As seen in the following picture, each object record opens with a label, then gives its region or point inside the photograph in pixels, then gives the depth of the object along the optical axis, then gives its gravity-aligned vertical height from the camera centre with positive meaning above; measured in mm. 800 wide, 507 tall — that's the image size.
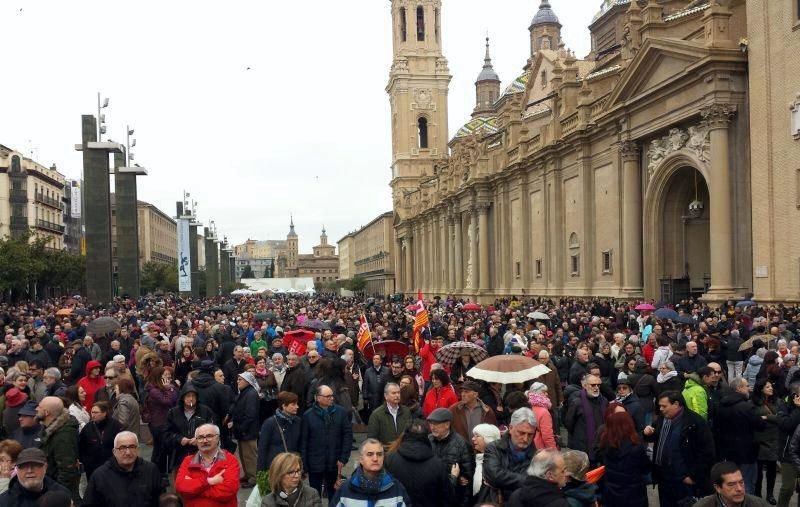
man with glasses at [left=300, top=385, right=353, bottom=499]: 8008 -1574
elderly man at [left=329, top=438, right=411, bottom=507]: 5434 -1379
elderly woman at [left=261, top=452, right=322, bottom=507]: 5461 -1378
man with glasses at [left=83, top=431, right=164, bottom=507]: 5961 -1456
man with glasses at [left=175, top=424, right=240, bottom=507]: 6156 -1475
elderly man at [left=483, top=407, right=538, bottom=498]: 6098 -1352
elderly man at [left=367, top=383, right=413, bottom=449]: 8141 -1446
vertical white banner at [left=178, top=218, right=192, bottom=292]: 50250 +699
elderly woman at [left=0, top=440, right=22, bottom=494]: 6449 -1391
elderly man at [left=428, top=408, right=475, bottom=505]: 6680 -1413
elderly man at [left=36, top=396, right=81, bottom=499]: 7438 -1457
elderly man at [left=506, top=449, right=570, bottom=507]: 5059 -1294
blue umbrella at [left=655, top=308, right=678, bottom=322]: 19922 -1137
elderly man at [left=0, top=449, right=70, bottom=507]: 5582 -1350
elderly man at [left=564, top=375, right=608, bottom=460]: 8523 -1479
